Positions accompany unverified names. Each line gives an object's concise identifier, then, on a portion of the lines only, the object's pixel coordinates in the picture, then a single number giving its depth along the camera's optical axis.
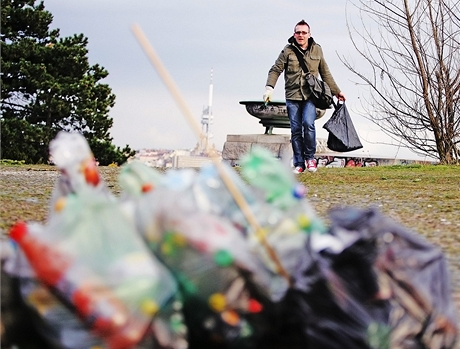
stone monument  17.59
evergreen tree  22.95
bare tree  16.87
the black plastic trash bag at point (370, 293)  1.80
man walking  9.73
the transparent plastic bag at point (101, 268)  1.77
